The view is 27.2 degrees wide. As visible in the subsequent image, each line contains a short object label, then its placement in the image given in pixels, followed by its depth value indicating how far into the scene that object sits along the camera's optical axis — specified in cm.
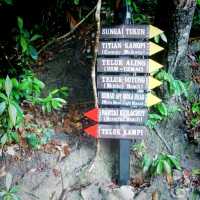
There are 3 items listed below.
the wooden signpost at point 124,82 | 293
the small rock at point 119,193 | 328
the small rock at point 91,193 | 327
